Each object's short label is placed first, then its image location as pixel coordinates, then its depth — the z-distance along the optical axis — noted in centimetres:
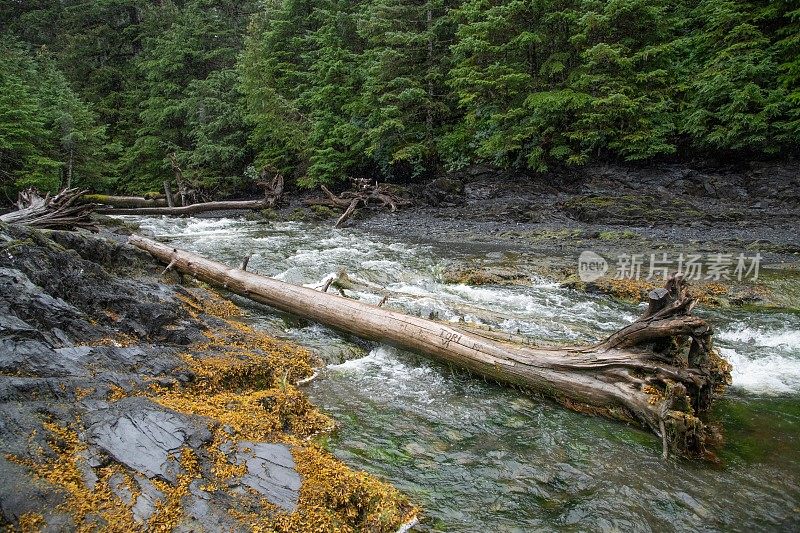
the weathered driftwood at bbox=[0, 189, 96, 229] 834
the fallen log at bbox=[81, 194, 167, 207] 2355
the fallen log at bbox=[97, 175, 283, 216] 2214
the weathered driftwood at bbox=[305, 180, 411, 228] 1992
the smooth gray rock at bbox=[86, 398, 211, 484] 284
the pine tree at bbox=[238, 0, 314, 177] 2367
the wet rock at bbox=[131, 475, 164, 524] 251
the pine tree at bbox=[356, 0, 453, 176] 1966
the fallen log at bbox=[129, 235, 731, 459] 405
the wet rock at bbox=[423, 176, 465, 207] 1966
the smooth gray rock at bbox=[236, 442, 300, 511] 297
